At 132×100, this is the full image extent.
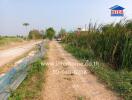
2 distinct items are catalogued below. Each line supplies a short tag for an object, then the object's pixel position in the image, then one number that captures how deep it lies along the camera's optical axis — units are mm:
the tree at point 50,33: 95500
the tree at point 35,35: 109719
